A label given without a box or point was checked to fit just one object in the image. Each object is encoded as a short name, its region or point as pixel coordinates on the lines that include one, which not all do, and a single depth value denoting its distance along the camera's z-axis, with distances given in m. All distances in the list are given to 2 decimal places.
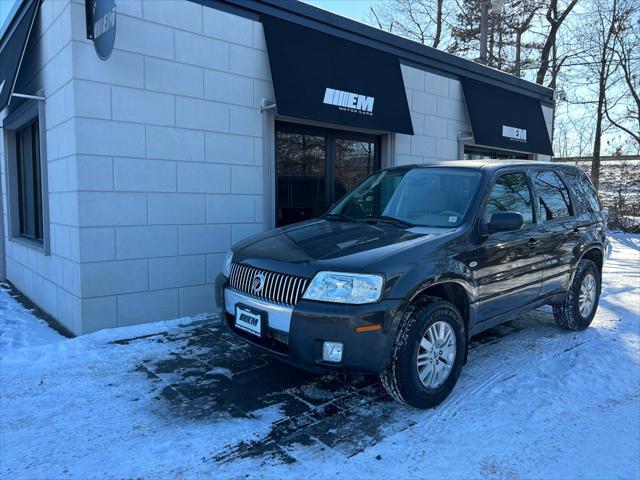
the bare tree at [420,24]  23.22
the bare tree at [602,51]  19.83
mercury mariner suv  3.14
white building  5.11
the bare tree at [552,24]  21.23
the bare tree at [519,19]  21.56
